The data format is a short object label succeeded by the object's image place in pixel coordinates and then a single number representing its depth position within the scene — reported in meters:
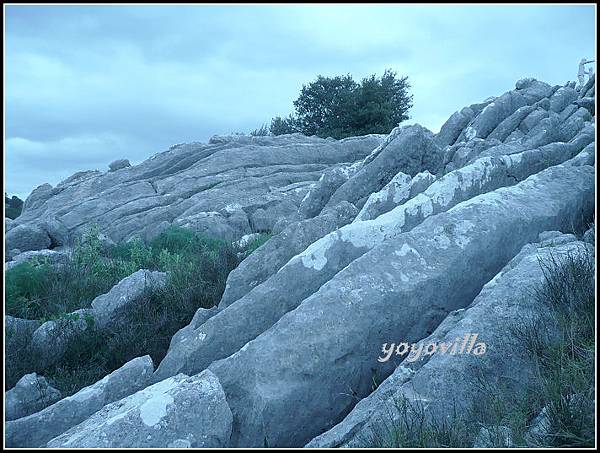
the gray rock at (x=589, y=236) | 6.65
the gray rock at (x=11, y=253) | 16.69
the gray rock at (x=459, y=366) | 4.54
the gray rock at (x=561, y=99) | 30.77
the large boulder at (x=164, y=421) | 4.58
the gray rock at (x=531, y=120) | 25.99
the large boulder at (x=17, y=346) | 7.53
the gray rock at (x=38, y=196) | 29.64
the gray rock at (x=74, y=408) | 5.72
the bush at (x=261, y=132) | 41.90
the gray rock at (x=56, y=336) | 7.93
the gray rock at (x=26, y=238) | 19.03
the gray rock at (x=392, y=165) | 13.18
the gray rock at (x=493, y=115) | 27.73
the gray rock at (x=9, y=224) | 23.02
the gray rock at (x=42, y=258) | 12.95
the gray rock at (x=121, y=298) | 9.02
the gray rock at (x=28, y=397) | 6.50
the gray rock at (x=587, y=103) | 26.97
